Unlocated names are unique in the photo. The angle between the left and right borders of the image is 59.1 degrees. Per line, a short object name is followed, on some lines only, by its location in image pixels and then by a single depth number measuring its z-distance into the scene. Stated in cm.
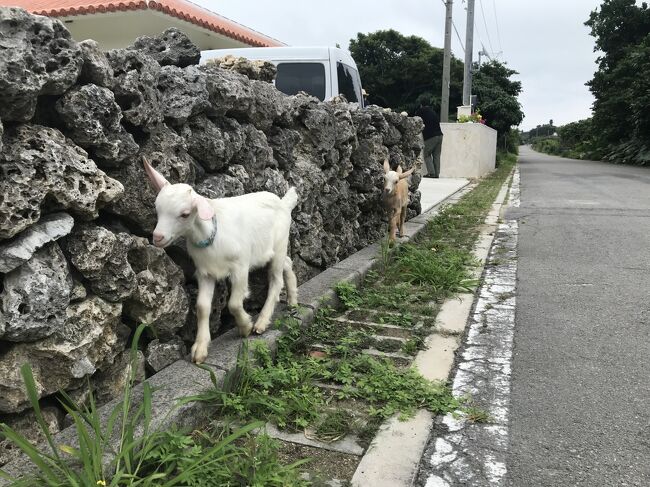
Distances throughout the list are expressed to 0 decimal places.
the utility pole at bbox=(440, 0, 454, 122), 1881
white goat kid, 279
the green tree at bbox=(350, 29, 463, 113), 3328
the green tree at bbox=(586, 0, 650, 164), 2672
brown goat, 652
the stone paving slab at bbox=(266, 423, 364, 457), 260
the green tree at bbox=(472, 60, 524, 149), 2814
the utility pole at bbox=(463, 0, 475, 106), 2181
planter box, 1792
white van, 930
